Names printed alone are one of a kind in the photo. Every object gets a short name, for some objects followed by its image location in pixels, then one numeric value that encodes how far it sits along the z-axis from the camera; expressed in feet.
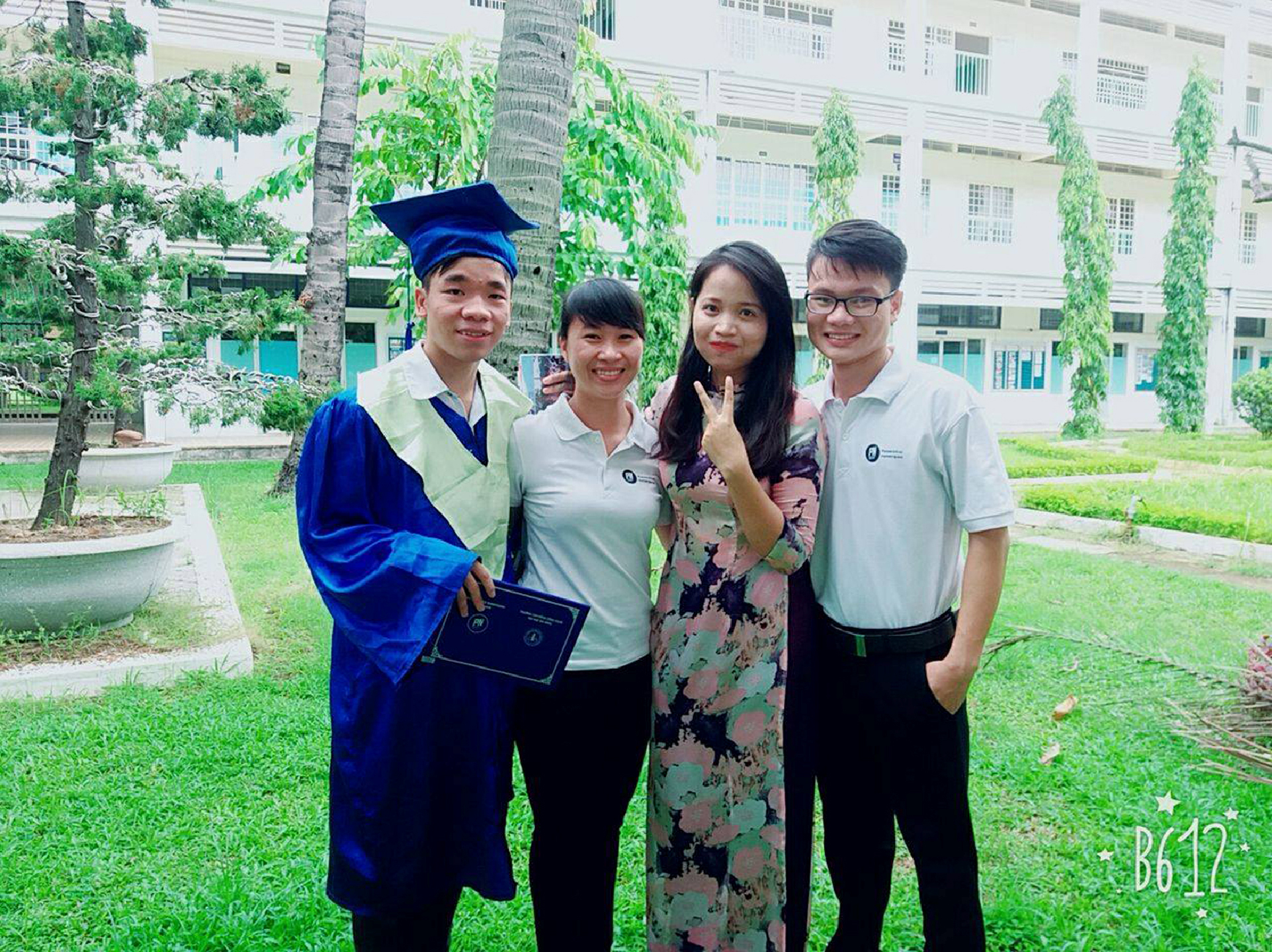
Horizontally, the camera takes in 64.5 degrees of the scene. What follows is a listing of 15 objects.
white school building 61.93
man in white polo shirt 7.37
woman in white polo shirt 7.22
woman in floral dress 7.26
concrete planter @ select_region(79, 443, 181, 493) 35.63
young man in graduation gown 6.38
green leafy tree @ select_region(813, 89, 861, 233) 65.26
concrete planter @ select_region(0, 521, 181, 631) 16.70
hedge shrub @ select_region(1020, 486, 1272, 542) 29.07
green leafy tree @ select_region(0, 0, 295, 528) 18.38
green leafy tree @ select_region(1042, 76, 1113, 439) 67.41
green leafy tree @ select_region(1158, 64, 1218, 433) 71.92
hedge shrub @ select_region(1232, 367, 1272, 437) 61.52
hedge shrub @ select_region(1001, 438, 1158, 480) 45.34
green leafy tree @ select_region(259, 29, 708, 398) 26.27
